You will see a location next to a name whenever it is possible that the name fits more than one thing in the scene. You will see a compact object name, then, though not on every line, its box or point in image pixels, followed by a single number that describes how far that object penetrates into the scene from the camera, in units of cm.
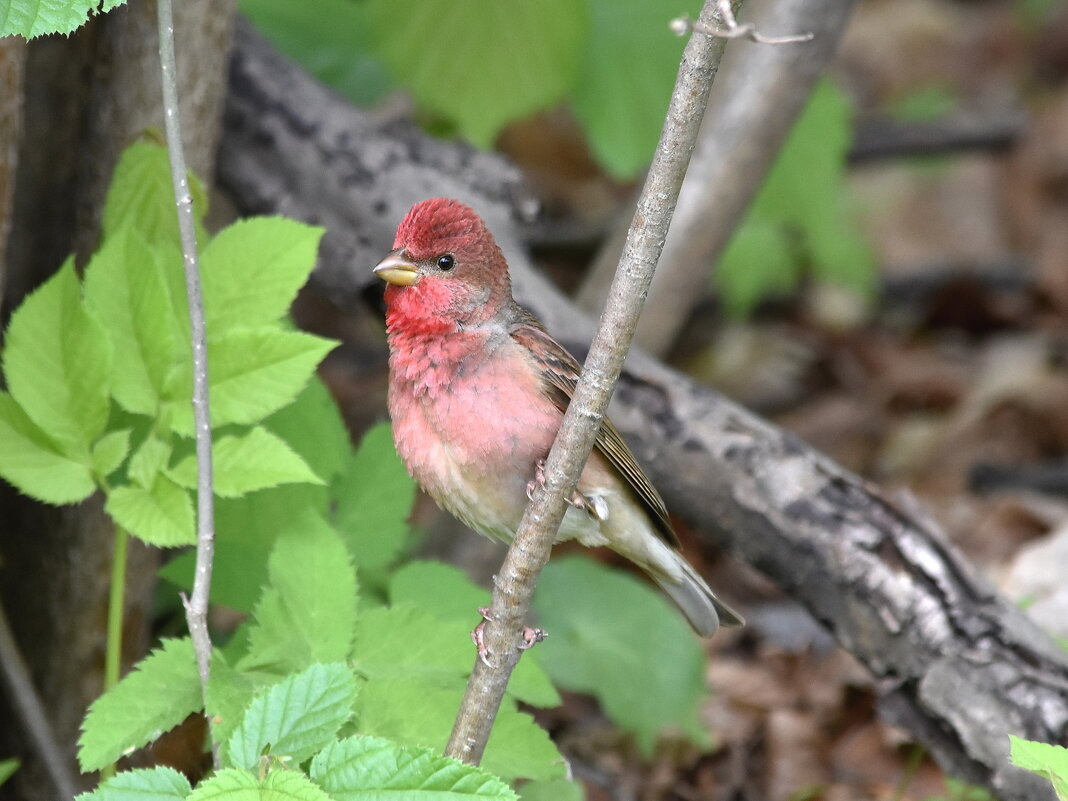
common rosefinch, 561
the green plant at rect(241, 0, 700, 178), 759
